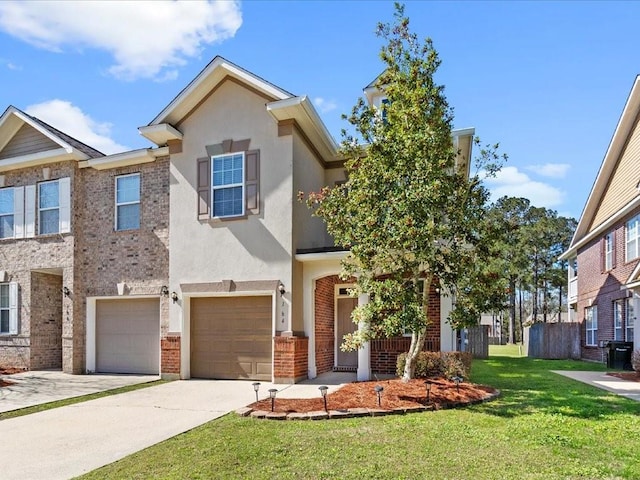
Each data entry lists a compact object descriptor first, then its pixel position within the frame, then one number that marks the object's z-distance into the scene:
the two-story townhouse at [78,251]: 14.77
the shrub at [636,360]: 13.69
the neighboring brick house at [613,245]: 17.34
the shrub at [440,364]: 11.22
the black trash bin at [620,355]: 16.09
